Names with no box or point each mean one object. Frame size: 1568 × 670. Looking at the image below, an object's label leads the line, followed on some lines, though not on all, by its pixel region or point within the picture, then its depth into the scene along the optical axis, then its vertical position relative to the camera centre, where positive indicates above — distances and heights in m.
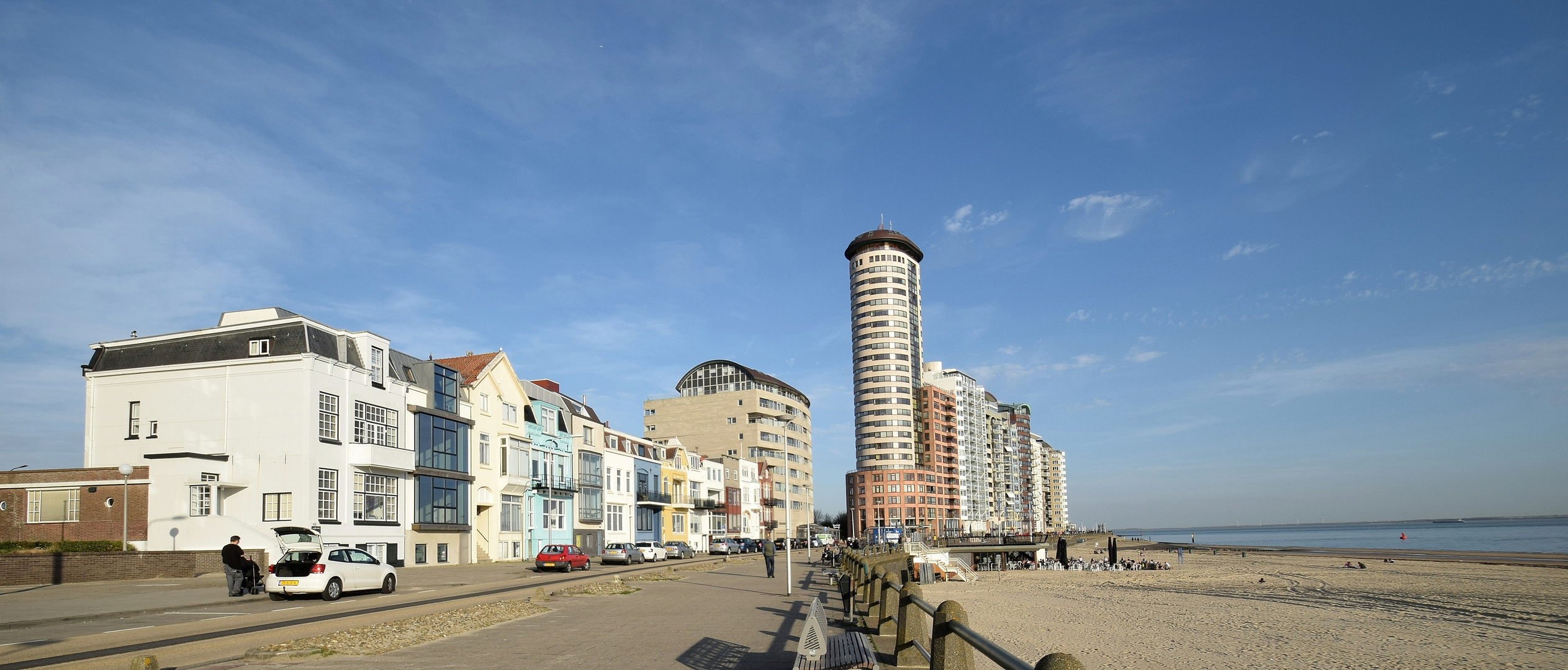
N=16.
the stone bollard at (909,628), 8.81 -1.86
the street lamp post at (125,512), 30.70 -2.34
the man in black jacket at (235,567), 23.50 -3.07
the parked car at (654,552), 58.41 -7.26
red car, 40.94 -5.31
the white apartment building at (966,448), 188.50 -3.61
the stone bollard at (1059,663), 3.96 -0.99
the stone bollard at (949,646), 6.12 -1.40
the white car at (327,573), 23.31 -3.36
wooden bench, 9.81 -2.40
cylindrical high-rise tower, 163.00 +9.25
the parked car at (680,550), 64.38 -7.91
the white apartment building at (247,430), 36.69 +0.57
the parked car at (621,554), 53.22 -6.73
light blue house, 55.88 -2.08
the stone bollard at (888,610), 13.05 -2.53
